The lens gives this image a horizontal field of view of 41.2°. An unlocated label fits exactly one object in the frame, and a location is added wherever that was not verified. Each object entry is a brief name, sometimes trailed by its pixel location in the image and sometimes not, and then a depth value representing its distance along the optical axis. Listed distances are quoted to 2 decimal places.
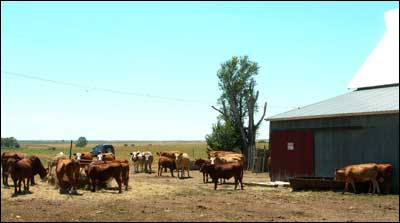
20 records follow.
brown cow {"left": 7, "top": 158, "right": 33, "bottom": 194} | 18.45
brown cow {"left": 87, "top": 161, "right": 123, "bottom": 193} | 20.53
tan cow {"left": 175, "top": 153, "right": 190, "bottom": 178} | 31.58
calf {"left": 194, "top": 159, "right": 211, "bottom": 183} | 24.39
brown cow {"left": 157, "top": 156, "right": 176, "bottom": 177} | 32.59
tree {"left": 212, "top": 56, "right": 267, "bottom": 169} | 46.25
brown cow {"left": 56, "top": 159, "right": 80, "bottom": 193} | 19.52
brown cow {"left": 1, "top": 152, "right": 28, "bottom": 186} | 21.46
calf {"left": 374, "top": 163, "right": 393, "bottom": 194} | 20.69
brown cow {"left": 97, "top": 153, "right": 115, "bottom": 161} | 28.30
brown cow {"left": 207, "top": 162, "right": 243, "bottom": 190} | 23.05
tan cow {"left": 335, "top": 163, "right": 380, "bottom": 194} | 20.58
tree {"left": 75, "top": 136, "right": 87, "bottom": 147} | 106.53
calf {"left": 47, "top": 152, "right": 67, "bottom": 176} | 23.23
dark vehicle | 42.08
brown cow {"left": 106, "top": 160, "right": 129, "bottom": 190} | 21.30
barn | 21.58
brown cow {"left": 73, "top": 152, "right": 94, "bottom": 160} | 30.01
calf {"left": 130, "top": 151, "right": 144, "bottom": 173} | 36.27
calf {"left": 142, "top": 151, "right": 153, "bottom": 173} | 36.56
